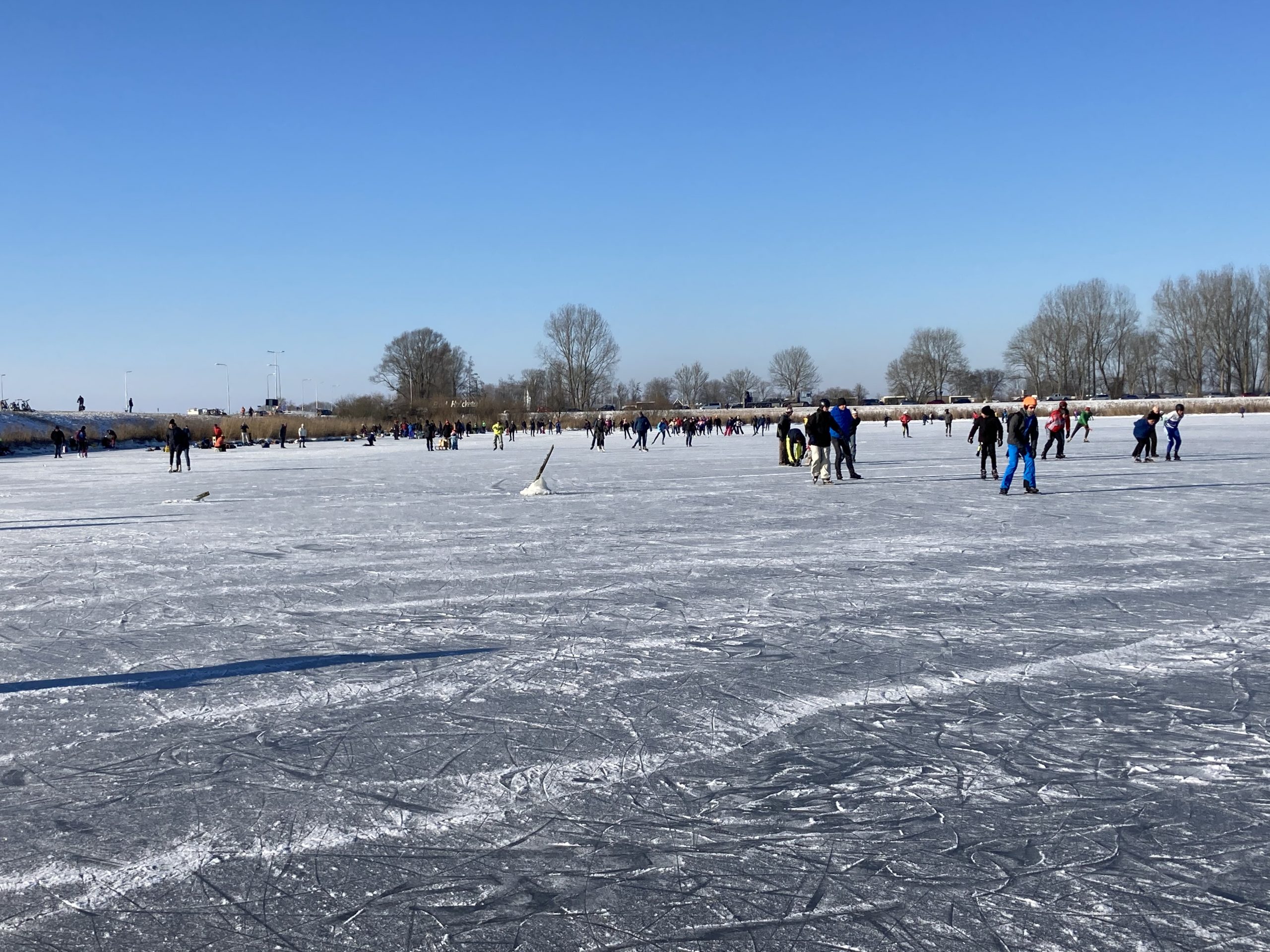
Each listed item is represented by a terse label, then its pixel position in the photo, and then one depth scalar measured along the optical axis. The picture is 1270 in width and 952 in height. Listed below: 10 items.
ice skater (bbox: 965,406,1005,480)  15.80
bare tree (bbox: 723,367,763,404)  134.25
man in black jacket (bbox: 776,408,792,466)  21.12
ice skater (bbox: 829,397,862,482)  15.82
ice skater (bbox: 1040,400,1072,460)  22.05
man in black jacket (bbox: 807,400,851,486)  15.29
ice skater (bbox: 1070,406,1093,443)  28.22
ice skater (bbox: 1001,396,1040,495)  13.16
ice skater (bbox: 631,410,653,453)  34.47
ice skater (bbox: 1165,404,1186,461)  20.09
